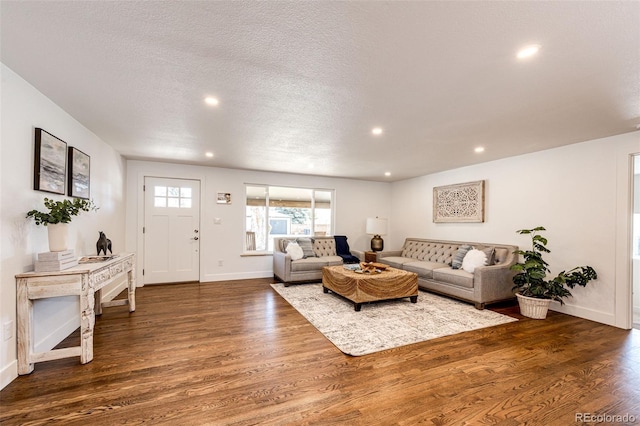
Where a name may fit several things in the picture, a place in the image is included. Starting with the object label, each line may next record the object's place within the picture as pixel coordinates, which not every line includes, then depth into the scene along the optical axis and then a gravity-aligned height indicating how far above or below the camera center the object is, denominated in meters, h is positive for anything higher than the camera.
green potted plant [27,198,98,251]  2.24 -0.10
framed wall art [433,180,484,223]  4.88 +0.22
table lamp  6.34 -0.40
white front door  5.07 -0.37
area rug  2.81 -1.32
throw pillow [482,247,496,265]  4.26 -0.64
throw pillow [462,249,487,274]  4.09 -0.70
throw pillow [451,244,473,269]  4.49 -0.71
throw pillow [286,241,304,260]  5.27 -0.76
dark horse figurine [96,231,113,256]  3.13 -0.40
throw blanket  6.01 -0.81
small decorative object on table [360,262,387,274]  4.14 -0.86
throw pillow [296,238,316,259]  5.59 -0.71
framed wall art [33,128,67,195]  2.28 +0.42
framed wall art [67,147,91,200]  2.82 +0.40
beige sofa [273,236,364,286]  5.11 -0.97
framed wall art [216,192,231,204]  5.53 +0.27
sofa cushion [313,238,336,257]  5.97 -0.76
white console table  2.09 -0.70
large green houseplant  3.47 -0.88
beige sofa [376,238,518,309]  3.87 -0.94
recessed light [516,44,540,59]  1.62 +1.00
